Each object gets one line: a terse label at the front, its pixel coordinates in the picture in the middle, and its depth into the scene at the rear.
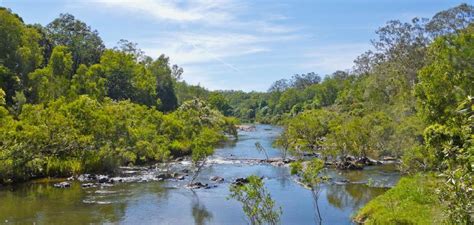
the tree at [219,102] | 135.62
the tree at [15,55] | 61.54
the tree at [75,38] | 89.12
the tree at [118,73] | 85.12
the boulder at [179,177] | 40.16
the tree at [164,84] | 104.75
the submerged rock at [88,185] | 36.03
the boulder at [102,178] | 38.19
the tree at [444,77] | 33.12
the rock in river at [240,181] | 37.00
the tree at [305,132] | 54.44
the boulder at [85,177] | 38.74
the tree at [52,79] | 61.36
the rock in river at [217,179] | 39.41
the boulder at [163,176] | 40.28
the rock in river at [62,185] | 35.78
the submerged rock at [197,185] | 36.28
